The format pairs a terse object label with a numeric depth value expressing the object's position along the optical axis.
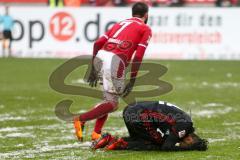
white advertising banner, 49.75
